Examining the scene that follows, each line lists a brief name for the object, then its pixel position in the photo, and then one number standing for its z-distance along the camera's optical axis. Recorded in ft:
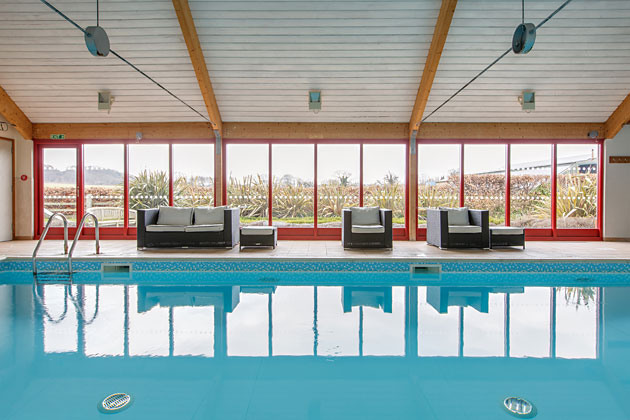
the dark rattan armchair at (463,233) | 22.35
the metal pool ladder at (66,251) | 17.89
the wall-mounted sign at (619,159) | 26.63
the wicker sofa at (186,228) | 22.24
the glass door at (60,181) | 27.89
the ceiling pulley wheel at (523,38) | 15.16
